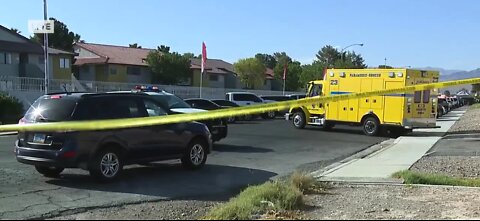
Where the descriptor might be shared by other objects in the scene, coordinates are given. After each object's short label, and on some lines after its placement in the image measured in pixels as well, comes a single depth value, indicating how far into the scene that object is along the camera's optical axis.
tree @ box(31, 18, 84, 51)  66.62
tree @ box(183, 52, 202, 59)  71.62
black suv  9.25
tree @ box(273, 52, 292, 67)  101.38
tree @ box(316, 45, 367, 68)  105.74
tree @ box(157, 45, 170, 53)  69.28
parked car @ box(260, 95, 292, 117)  39.00
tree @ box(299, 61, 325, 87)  75.33
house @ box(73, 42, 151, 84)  59.25
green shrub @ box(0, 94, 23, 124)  27.08
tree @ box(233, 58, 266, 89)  77.56
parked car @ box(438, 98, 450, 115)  41.94
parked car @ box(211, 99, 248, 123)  31.80
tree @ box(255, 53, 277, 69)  108.81
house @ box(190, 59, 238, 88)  70.41
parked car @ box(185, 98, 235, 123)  26.84
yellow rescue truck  21.89
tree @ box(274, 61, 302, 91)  82.75
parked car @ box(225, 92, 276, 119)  35.91
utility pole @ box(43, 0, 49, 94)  26.65
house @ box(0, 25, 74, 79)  45.53
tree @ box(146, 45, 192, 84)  62.09
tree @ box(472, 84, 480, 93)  105.36
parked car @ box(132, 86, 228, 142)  15.62
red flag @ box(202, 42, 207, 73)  35.92
